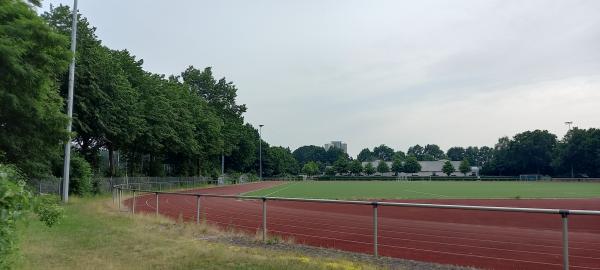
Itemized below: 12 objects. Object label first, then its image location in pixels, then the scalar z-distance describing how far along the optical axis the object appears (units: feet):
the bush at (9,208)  10.94
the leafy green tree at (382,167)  500.33
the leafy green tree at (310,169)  513.45
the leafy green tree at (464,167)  459.32
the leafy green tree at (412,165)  487.61
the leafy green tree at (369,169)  477.24
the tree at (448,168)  446.19
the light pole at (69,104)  84.02
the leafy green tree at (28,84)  58.34
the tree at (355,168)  476.54
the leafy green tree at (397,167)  490.49
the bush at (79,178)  106.63
